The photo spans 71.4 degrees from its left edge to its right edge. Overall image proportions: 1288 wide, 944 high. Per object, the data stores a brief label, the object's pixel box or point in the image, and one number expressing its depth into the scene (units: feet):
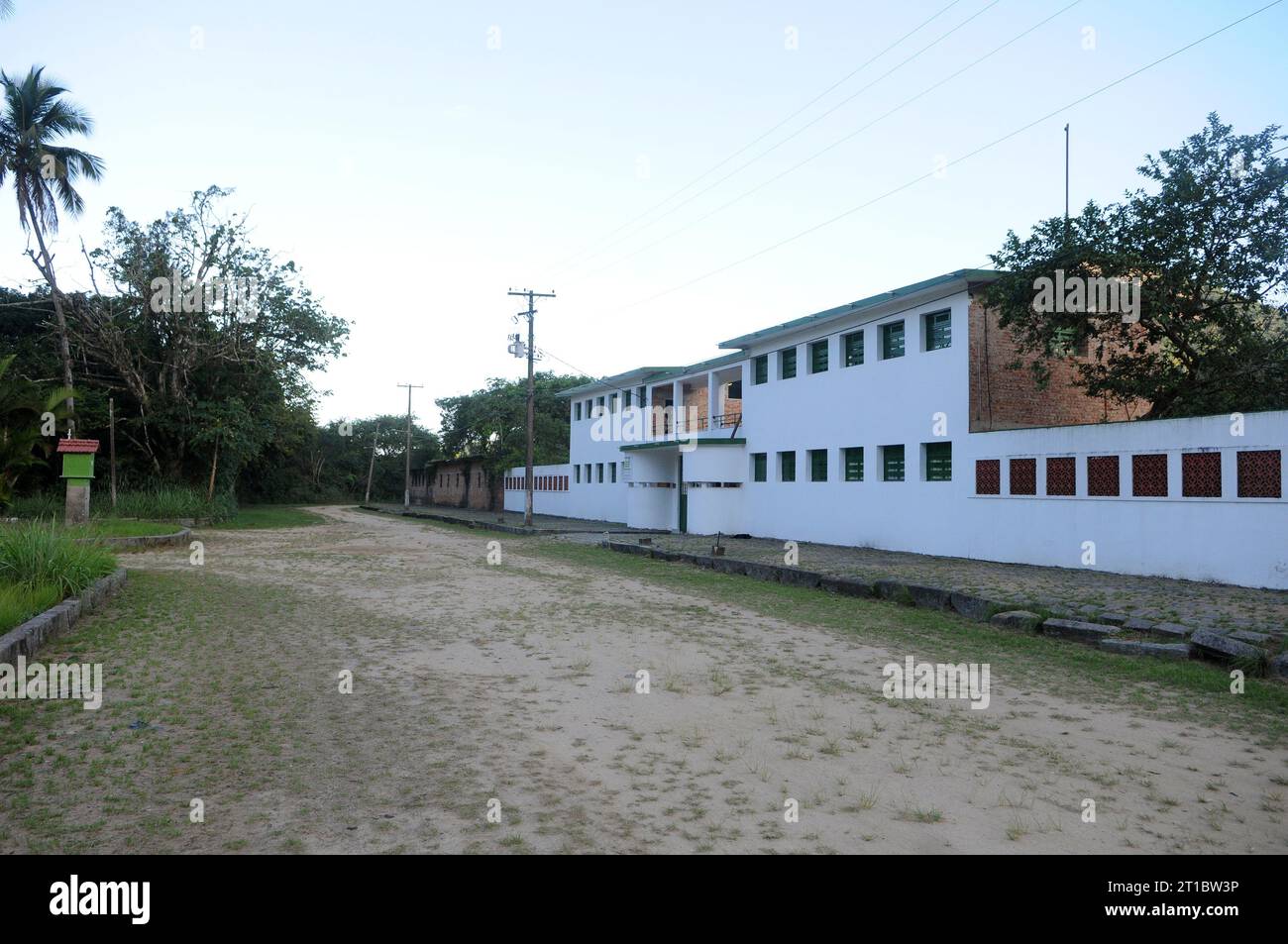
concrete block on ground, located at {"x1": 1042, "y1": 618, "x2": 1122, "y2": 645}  30.60
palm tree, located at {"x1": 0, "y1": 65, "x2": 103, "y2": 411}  90.58
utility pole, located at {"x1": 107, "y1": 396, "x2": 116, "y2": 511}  97.31
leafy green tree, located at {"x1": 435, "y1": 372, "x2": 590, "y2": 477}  167.53
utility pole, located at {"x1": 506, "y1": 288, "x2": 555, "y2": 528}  108.99
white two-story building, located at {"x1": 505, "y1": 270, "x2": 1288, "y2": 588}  46.29
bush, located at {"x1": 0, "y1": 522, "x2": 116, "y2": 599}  34.81
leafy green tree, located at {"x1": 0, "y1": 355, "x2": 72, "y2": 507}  68.74
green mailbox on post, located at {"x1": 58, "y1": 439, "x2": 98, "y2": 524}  68.23
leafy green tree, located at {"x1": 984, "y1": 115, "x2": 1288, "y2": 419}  52.37
